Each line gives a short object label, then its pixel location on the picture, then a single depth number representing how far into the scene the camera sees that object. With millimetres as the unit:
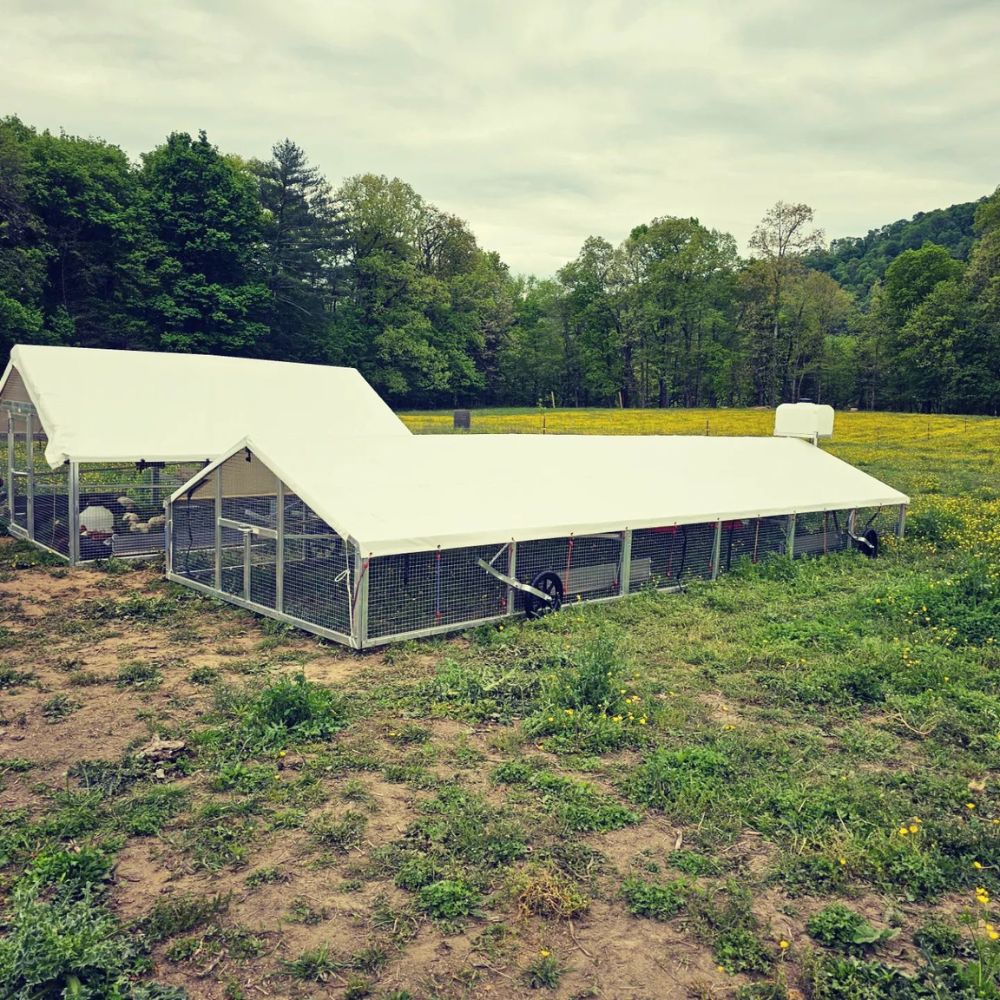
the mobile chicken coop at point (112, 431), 12531
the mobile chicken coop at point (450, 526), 8508
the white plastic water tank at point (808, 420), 17188
